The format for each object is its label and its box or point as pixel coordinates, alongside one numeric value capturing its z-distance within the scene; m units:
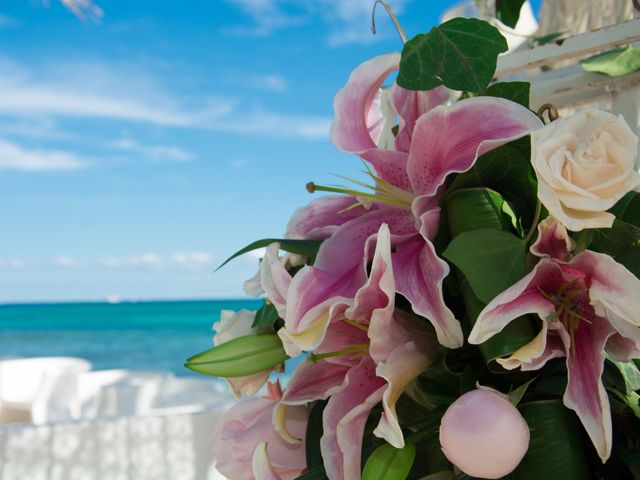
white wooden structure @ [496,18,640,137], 0.47
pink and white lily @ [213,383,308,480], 0.31
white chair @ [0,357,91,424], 4.00
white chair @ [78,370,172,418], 3.79
